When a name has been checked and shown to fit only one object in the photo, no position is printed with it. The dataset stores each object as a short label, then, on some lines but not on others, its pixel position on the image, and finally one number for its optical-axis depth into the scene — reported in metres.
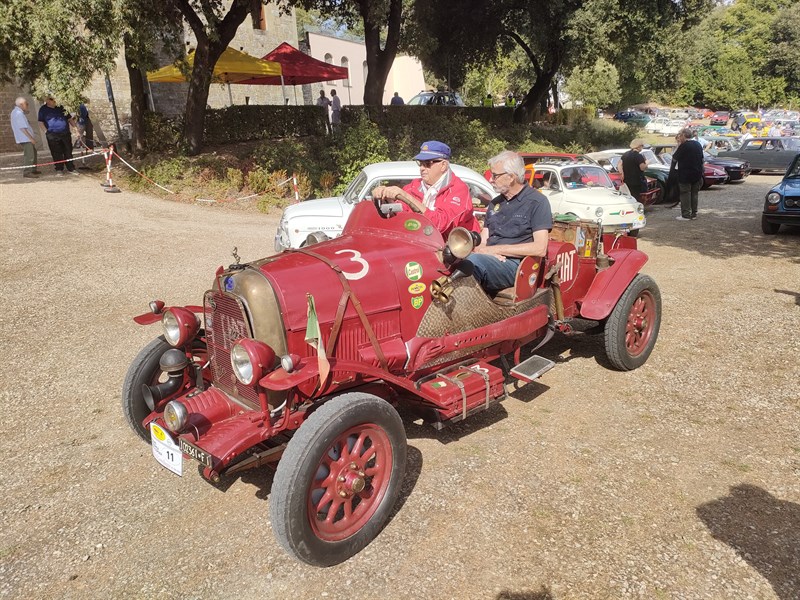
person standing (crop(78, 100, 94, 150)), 16.91
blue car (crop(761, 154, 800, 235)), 10.45
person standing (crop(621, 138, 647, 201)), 12.57
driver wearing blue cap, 4.32
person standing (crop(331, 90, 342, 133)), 20.75
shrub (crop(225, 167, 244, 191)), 14.28
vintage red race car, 3.02
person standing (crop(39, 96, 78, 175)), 13.98
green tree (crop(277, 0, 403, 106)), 17.95
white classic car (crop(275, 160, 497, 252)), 8.46
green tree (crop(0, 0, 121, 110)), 10.57
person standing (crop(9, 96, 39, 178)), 13.39
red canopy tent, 20.25
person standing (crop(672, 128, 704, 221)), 11.47
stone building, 21.58
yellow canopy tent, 18.22
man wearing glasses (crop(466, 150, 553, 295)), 4.42
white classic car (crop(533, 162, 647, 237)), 10.83
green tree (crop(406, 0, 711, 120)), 19.61
